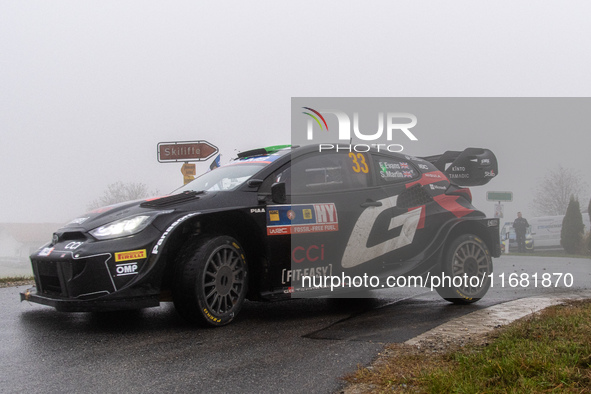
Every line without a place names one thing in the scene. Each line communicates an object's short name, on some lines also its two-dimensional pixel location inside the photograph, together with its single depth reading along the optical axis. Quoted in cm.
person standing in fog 2461
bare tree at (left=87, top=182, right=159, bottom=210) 7138
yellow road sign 1493
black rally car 477
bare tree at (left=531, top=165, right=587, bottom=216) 4009
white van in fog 3300
